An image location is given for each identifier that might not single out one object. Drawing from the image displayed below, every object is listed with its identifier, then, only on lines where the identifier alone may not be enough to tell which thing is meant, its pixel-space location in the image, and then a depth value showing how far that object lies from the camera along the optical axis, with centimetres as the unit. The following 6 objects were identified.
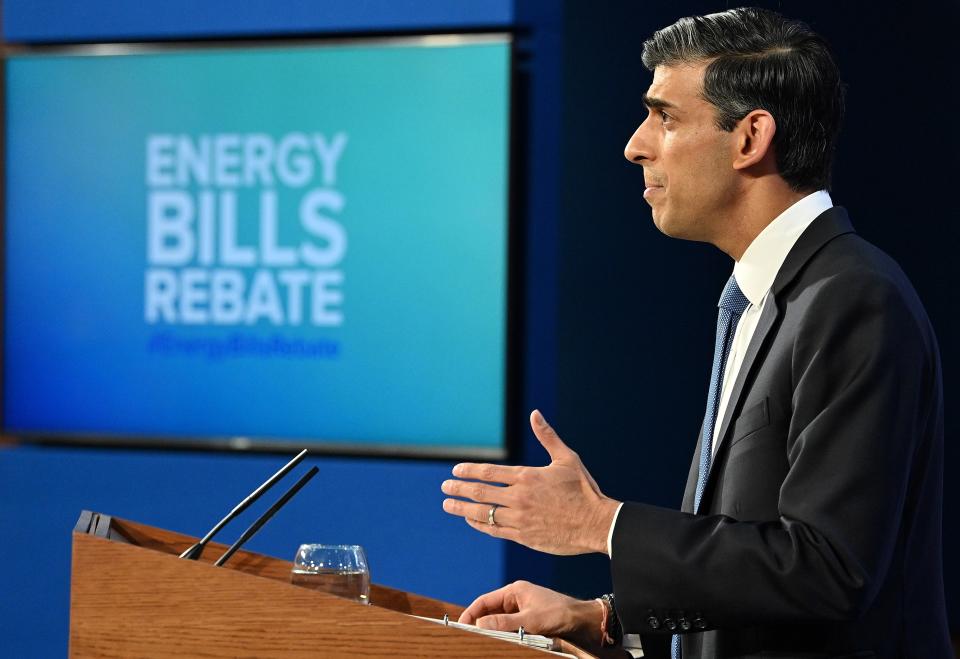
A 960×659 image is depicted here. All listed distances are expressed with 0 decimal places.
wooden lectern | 366
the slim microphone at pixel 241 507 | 380
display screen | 568
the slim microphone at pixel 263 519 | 381
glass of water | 379
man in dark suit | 369
